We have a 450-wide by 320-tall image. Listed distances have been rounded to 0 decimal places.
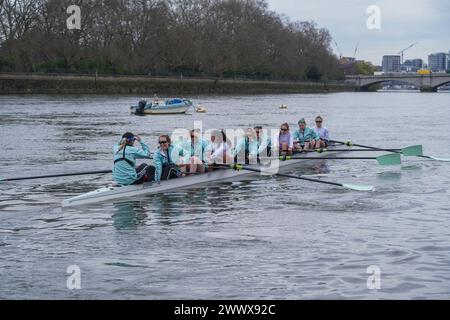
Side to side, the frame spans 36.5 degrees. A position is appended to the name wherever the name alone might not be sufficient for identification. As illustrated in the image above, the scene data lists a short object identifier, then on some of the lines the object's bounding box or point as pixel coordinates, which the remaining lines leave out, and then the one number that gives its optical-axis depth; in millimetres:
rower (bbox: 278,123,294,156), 21925
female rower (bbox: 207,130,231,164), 18562
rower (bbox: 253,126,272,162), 20594
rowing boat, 15359
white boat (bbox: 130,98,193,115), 50631
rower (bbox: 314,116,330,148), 24019
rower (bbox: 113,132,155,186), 15609
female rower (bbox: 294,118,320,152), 23203
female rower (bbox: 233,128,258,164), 19875
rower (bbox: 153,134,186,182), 16688
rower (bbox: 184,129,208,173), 17969
